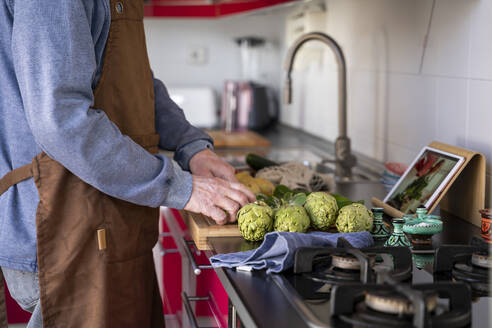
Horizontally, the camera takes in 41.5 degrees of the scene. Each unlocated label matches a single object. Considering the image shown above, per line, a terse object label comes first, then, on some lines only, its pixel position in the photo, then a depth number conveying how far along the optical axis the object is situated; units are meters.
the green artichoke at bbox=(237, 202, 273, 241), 1.22
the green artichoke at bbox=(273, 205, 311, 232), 1.23
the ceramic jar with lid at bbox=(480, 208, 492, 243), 1.27
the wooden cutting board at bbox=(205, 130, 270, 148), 3.04
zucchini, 2.05
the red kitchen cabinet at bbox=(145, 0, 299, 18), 3.77
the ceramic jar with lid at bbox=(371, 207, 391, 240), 1.29
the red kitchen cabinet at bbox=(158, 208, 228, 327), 1.41
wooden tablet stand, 1.44
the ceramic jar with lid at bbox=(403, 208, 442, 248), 1.27
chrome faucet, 2.28
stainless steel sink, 2.17
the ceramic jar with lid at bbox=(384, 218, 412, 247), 1.19
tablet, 1.46
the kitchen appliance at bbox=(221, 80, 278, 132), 3.83
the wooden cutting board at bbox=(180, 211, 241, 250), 1.33
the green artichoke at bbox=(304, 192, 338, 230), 1.30
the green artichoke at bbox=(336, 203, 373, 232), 1.26
